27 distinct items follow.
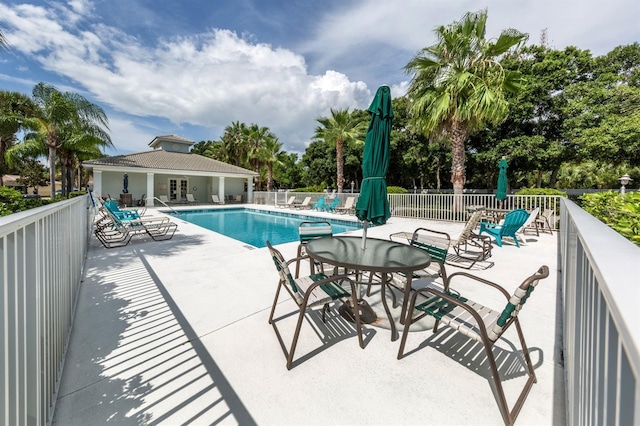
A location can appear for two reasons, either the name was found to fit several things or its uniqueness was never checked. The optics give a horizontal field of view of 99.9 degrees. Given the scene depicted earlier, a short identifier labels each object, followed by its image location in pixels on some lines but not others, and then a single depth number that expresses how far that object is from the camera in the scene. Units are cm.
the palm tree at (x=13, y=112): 1677
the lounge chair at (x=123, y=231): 681
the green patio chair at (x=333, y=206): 1652
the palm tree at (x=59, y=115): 1555
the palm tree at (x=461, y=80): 1120
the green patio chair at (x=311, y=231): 427
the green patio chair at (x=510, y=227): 636
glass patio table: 262
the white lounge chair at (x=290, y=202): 2000
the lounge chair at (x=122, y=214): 848
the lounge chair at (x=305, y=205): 1892
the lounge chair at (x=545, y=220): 894
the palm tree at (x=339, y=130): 2064
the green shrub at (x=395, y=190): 1596
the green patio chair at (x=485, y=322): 187
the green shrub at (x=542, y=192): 1058
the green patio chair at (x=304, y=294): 235
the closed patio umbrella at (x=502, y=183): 1025
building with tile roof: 1894
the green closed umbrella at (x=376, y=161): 348
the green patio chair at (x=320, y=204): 1734
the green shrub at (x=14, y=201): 545
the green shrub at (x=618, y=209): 240
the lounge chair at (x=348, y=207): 1582
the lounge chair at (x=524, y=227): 667
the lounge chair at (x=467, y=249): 407
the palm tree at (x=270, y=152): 2892
